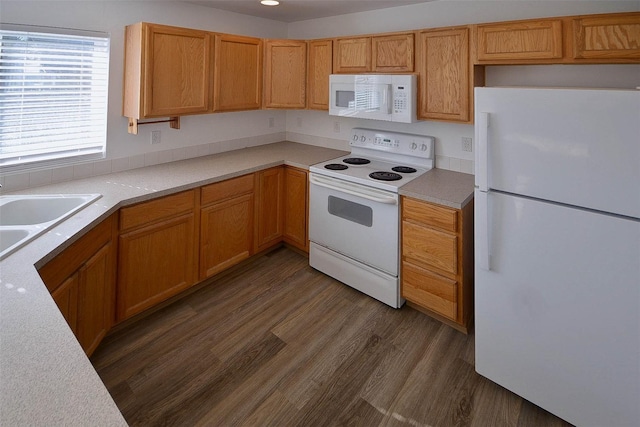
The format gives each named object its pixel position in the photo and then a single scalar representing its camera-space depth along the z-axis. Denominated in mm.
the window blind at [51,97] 2145
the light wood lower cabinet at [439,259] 2252
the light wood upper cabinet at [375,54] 2688
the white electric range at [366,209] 2566
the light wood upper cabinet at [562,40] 1843
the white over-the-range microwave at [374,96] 2651
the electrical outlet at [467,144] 2750
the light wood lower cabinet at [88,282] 1603
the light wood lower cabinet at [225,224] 2711
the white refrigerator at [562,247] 1419
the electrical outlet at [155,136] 2910
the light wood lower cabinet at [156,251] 2236
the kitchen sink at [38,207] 1966
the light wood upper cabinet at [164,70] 2479
